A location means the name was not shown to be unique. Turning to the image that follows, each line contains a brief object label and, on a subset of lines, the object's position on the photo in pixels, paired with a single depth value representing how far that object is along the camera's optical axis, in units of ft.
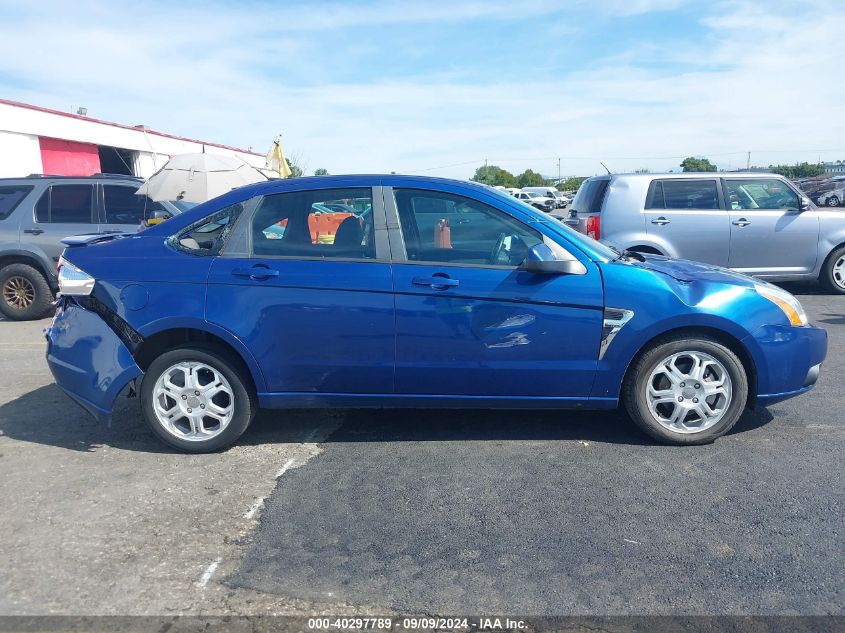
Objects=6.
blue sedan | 14.34
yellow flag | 62.80
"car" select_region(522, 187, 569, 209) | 130.97
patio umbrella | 34.47
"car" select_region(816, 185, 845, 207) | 98.80
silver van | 30.53
